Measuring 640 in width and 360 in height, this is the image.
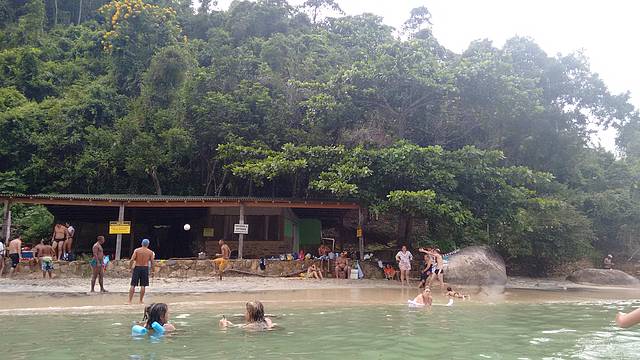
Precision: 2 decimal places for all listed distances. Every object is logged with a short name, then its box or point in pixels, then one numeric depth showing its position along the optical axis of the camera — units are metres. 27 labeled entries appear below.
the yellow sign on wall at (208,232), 21.92
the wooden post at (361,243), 19.66
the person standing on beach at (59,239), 18.20
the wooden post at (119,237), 17.45
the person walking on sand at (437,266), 16.02
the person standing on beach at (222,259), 17.22
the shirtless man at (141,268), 12.39
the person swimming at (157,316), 8.58
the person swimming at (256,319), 9.11
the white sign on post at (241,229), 17.77
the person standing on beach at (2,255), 16.00
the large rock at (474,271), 18.23
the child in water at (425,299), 12.64
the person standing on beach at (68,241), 18.84
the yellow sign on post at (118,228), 17.23
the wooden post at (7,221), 16.73
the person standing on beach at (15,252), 15.86
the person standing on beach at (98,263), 13.27
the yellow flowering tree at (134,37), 30.50
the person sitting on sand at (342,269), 18.75
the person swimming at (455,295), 14.42
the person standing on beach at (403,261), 17.66
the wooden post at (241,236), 18.31
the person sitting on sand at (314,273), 18.31
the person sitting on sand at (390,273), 19.28
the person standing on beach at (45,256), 15.87
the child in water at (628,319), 3.34
